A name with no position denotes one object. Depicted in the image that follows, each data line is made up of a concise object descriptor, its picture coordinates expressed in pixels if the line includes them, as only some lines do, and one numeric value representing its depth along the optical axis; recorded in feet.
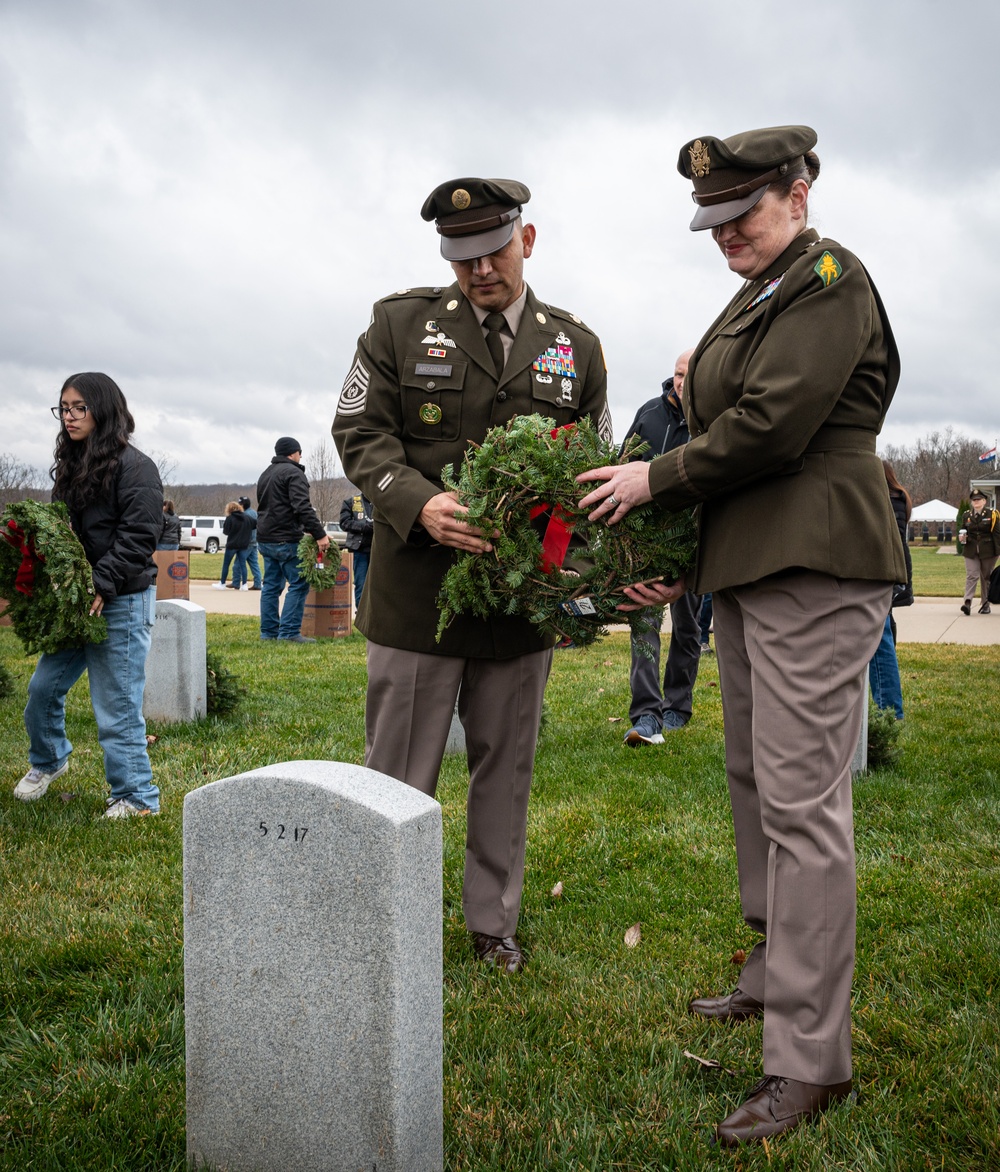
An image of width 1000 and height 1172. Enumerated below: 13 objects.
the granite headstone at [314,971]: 7.18
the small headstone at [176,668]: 24.23
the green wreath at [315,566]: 38.99
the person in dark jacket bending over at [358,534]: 37.86
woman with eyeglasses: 17.04
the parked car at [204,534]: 145.13
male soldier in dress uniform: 11.23
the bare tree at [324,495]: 213.36
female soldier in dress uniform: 8.38
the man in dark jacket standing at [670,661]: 22.49
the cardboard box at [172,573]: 48.70
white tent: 234.38
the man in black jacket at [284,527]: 40.32
